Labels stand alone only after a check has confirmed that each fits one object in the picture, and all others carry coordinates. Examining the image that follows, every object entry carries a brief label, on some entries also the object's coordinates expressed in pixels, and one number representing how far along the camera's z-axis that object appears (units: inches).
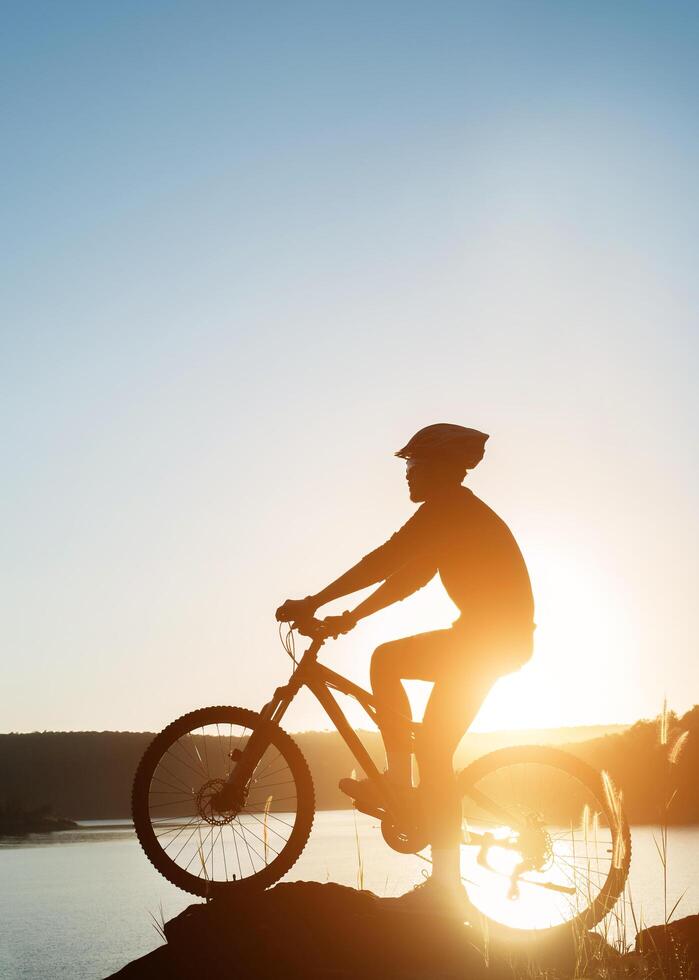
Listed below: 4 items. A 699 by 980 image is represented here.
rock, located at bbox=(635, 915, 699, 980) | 222.7
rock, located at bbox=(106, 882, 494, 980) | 193.5
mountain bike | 221.0
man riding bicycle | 212.5
